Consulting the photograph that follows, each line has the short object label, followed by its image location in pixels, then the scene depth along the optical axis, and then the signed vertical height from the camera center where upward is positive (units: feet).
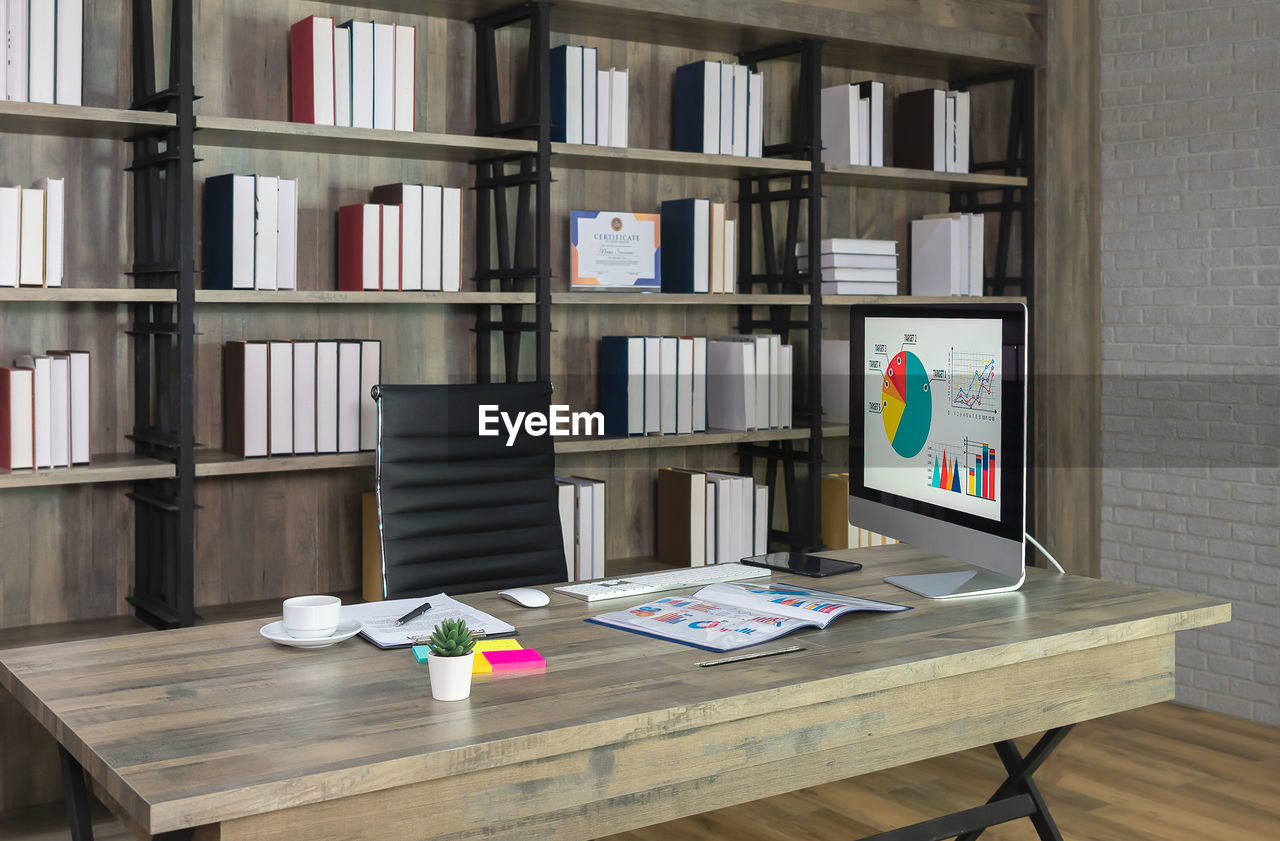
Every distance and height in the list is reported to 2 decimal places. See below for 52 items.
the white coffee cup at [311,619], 5.90 -1.02
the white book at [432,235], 10.84 +1.56
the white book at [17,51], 8.95 +2.66
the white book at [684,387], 12.32 +0.23
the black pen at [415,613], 6.27 -1.08
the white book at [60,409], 9.19 +0.01
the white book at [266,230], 9.96 +1.48
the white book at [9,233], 8.94 +1.31
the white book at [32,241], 9.05 +1.26
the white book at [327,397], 10.28 +0.11
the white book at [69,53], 9.21 +2.72
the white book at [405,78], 10.60 +2.92
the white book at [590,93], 11.60 +3.05
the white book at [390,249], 10.64 +1.41
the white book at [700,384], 12.49 +0.26
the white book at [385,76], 10.46 +2.89
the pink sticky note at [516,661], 5.55 -1.16
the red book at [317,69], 10.23 +2.90
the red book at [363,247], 10.54 +1.43
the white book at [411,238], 10.70 +1.53
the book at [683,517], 12.46 -1.12
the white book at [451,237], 10.94 +1.56
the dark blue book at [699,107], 12.46 +3.14
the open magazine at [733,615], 6.09 -1.10
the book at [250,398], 9.97 +0.10
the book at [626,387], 12.01 +0.23
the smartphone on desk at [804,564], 7.82 -1.02
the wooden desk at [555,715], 4.37 -1.26
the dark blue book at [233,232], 9.84 +1.45
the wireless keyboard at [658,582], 7.12 -1.06
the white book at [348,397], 10.39 +0.11
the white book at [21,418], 8.96 -0.06
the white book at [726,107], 12.59 +3.15
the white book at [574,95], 11.46 +2.99
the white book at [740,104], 12.69 +3.20
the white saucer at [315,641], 5.86 -1.10
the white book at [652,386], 12.11 +0.23
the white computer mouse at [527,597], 6.84 -1.07
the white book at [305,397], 10.17 +0.11
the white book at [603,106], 11.75 +2.95
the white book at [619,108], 11.83 +2.95
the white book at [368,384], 10.55 +0.22
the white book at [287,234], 10.09 +1.47
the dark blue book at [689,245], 12.39 +1.69
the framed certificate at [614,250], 12.00 +1.60
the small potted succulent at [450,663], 5.06 -1.06
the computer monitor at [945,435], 6.82 -0.16
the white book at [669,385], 12.20 +0.25
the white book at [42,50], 9.06 +2.71
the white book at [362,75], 10.35 +2.88
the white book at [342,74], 10.34 +2.87
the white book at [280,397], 10.05 +0.11
